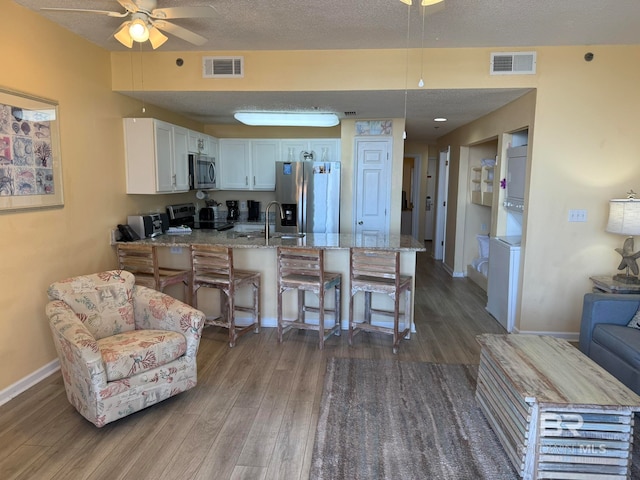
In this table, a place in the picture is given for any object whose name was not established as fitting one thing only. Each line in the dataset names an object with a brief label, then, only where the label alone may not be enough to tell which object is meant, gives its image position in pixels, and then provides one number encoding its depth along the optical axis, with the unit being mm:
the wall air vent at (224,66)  3750
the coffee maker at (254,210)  6391
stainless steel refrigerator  5523
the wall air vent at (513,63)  3535
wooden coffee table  1924
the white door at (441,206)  7426
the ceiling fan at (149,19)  2377
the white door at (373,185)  5707
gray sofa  2619
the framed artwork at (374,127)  5641
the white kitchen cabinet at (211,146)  5602
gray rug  2115
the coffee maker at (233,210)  6367
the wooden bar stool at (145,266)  3660
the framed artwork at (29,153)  2656
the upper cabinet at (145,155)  4062
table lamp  3285
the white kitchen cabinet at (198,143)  5074
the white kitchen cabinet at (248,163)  6066
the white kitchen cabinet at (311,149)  5961
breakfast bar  3818
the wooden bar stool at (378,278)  3465
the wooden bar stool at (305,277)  3553
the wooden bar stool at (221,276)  3562
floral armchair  2324
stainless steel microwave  5137
